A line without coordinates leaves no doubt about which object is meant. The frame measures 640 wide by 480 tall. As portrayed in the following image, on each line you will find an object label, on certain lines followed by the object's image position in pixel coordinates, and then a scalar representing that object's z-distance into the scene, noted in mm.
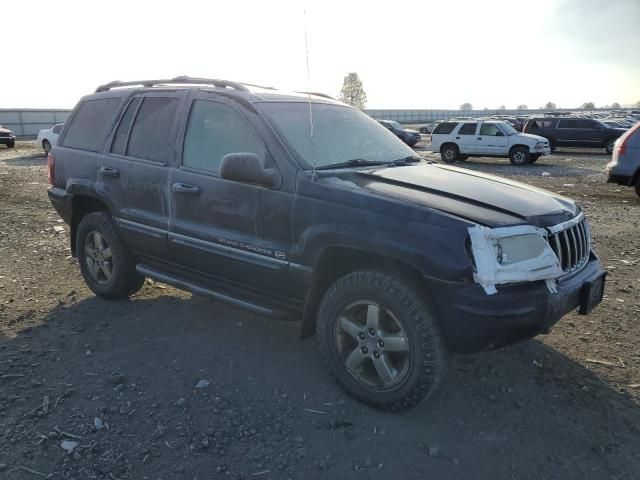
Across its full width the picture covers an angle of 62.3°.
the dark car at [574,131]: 22781
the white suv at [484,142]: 18953
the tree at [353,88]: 66256
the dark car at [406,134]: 26438
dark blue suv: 2850
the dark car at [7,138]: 24594
